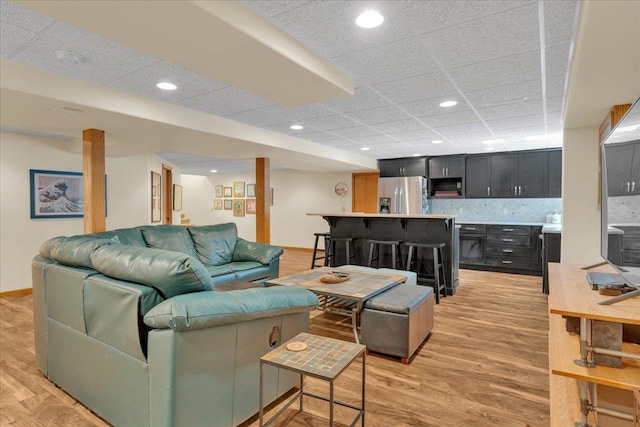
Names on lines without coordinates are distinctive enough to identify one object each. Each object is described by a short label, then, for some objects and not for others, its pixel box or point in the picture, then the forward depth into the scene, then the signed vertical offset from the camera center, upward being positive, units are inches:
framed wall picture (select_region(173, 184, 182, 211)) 368.8 +15.1
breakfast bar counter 197.9 -13.4
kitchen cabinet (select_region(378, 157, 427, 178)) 305.0 +38.6
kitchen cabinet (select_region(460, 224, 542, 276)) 245.6 -27.7
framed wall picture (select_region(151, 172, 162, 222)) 276.8 +11.4
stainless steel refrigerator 292.4 +13.0
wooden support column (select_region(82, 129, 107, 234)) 157.5 +14.0
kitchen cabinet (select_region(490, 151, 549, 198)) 260.8 +26.4
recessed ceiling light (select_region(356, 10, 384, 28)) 81.2 +45.4
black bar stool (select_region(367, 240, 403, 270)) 200.4 -24.0
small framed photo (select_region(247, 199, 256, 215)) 435.7 +5.8
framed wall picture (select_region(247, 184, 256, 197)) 434.6 +25.6
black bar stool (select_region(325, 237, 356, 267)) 224.5 -26.5
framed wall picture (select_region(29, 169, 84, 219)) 214.2 +11.1
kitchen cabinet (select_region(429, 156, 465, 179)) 290.7 +36.1
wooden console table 47.8 -22.8
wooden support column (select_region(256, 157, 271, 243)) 251.3 +6.9
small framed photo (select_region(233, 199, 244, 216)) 444.8 +4.7
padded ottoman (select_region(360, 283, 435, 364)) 109.8 -36.4
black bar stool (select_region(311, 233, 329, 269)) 241.9 -22.2
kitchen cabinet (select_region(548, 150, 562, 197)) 255.0 +26.6
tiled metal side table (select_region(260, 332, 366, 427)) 58.9 -26.8
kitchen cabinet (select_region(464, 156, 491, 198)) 280.5 +26.6
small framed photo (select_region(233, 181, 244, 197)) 444.8 +27.8
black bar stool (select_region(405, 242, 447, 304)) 181.3 -30.8
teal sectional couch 64.3 -25.7
